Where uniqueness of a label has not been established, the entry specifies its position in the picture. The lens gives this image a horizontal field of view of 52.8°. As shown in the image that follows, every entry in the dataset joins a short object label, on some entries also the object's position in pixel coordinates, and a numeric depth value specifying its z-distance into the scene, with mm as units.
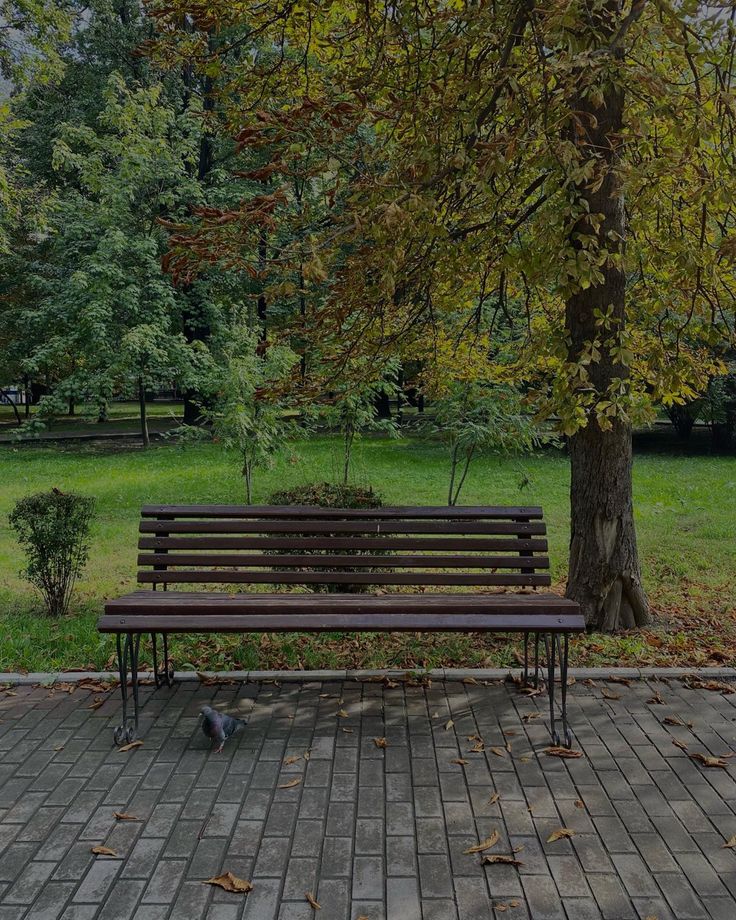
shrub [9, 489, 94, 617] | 5480
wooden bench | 4098
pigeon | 3547
